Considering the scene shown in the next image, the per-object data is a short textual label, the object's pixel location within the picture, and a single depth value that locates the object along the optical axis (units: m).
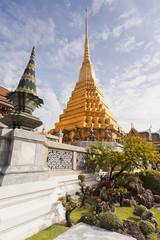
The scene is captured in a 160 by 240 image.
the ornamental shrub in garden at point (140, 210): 4.81
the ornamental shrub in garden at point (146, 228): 3.58
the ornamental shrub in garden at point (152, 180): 7.64
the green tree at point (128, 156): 6.24
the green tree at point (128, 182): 6.64
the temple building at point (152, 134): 26.64
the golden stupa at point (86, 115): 16.08
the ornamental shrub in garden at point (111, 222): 3.14
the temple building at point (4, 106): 13.62
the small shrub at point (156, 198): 6.68
